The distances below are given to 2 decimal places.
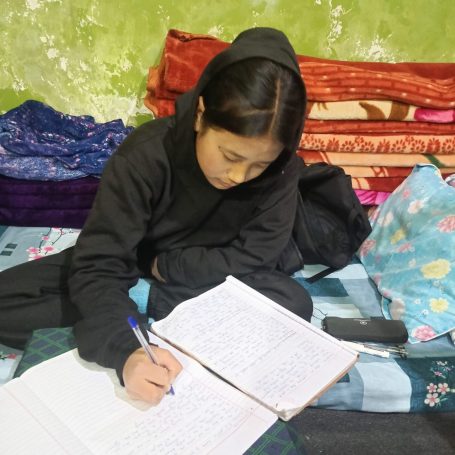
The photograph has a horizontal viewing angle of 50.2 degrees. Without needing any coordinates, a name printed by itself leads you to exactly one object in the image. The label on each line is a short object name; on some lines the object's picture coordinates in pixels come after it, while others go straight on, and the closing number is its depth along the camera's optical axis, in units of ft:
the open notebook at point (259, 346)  2.43
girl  2.59
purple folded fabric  4.98
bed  3.17
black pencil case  3.44
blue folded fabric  4.96
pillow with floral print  3.72
